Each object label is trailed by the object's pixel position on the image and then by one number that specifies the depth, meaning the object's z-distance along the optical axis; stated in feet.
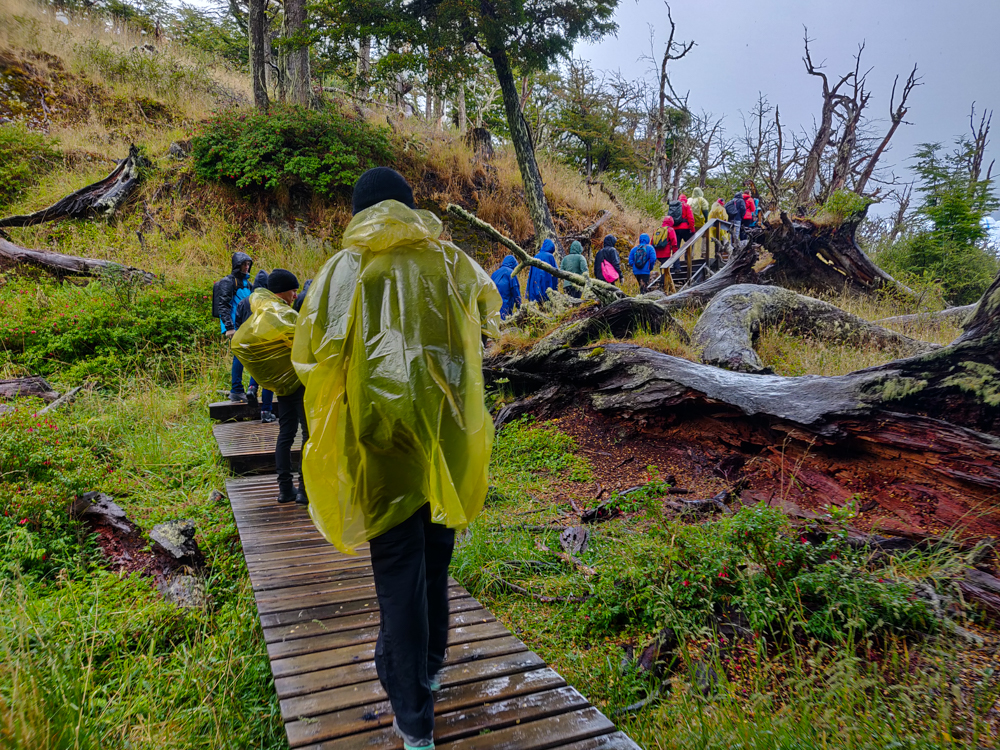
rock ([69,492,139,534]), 14.15
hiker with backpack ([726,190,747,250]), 49.47
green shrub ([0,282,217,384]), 25.90
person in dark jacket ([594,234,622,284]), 34.50
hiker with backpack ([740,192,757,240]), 50.37
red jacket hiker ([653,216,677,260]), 42.29
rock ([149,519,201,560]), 12.90
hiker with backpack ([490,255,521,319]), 30.14
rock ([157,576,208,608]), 11.53
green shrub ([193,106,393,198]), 39.60
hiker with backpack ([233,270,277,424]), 22.59
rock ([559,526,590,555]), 13.07
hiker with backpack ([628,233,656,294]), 38.86
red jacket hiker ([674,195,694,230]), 45.24
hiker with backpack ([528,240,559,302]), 30.81
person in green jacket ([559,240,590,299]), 31.12
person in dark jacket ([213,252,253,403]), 23.68
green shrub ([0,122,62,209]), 36.47
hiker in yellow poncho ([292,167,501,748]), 6.36
